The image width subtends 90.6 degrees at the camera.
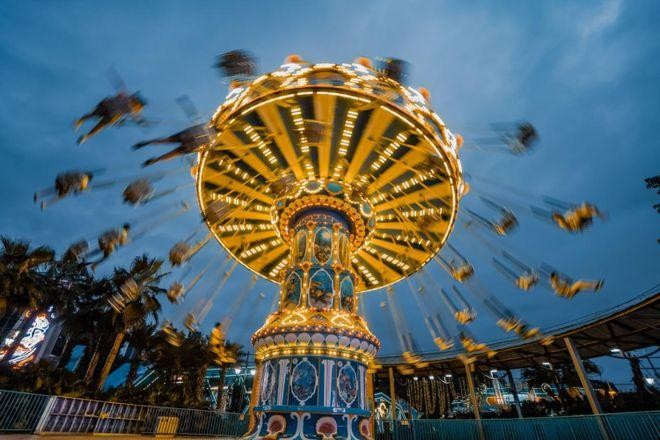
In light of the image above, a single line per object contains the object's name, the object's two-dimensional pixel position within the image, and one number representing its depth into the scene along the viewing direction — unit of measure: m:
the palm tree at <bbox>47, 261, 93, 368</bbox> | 20.20
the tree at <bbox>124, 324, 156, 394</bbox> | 21.89
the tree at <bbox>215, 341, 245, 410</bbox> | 23.78
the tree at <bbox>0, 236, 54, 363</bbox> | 16.16
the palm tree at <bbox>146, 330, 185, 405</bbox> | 21.89
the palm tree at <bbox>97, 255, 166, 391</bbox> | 18.22
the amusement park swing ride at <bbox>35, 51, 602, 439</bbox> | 8.29
